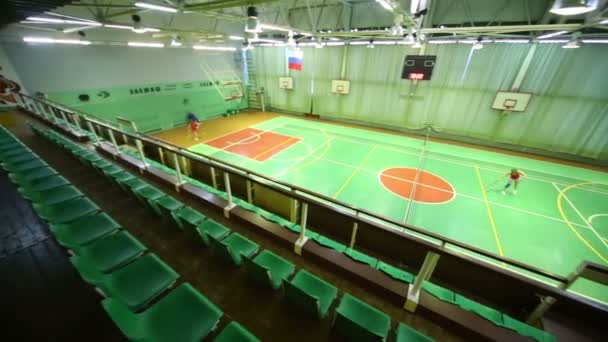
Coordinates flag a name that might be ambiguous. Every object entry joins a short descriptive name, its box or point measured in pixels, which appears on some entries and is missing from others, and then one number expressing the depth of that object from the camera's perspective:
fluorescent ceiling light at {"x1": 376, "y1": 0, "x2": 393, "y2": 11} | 5.07
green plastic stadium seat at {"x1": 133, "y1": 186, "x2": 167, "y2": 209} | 3.56
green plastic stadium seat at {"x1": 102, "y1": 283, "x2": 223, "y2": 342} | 1.72
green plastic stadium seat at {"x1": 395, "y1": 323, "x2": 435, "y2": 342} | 1.86
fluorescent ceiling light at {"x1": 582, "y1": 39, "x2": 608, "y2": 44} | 8.05
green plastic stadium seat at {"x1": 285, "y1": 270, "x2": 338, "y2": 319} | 2.07
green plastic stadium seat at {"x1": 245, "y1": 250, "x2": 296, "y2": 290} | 2.33
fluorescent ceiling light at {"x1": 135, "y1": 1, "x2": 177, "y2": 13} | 4.85
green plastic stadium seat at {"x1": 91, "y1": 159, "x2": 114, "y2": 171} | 4.57
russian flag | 15.39
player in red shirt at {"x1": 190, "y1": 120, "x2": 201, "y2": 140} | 11.78
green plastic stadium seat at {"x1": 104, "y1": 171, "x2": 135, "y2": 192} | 4.04
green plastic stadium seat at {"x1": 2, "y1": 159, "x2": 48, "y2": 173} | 4.06
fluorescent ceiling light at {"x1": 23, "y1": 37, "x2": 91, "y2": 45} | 8.55
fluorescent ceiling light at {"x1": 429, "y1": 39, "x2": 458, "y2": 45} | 11.12
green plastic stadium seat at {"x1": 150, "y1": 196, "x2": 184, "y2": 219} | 3.32
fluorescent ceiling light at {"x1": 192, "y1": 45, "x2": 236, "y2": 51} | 12.86
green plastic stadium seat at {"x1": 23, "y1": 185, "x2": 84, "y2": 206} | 3.30
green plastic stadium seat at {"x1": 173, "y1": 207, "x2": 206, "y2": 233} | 2.95
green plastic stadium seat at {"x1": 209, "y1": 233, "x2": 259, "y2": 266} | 2.61
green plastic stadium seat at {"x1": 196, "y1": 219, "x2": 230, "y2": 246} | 3.15
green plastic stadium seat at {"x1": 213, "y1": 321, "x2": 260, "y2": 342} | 1.76
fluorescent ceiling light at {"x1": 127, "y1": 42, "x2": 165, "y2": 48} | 10.58
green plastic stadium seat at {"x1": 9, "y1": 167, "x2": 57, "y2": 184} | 3.66
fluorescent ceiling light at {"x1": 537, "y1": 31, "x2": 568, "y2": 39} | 8.21
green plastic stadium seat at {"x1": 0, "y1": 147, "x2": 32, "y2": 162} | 4.51
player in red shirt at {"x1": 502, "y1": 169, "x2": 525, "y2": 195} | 7.17
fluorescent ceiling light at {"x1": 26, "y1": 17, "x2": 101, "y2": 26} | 5.76
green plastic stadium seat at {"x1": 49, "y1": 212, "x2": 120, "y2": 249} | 2.65
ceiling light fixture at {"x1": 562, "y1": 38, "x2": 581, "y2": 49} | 7.52
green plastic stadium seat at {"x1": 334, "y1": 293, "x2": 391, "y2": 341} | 1.80
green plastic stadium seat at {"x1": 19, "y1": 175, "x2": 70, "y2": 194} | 3.52
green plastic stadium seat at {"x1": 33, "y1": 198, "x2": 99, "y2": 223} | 2.87
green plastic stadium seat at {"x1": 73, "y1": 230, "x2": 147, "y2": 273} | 2.45
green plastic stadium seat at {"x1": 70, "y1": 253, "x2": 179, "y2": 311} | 1.93
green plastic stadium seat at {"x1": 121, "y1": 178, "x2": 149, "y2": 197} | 3.82
